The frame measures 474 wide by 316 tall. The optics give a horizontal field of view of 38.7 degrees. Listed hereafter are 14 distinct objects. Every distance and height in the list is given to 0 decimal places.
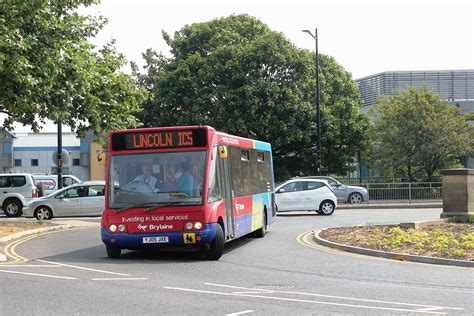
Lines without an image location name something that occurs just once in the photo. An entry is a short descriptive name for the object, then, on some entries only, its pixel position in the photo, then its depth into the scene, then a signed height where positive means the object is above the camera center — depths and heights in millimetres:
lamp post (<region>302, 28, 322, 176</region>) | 38312 +3404
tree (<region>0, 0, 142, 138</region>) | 16500 +3032
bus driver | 12859 +97
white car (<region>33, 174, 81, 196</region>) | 36875 +219
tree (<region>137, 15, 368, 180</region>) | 40656 +5394
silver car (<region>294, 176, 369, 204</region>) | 35219 -777
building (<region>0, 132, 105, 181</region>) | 89088 +3559
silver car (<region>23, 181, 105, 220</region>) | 26250 -700
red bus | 12695 -152
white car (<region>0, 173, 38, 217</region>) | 29266 -248
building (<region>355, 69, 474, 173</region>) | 74875 +10848
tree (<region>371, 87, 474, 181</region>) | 39875 +2624
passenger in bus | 12766 -12
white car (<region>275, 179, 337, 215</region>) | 27312 -642
